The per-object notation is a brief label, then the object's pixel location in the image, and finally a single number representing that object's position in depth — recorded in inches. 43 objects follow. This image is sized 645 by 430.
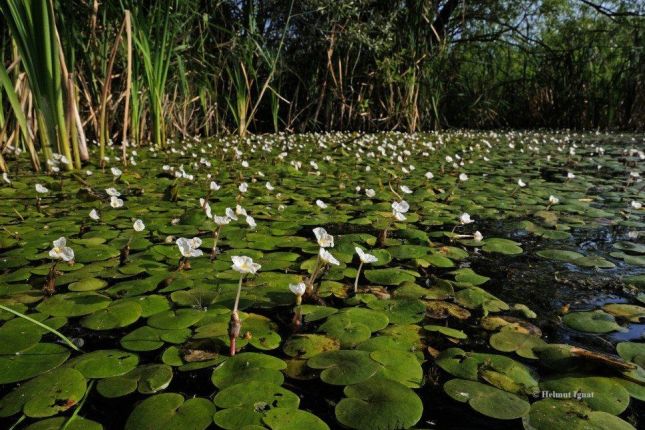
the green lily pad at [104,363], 12.2
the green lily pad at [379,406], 10.7
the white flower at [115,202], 27.3
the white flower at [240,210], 26.0
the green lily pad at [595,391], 11.5
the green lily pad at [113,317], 14.8
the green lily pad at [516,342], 14.2
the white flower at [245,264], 15.1
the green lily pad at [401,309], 16.0
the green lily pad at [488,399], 11.2
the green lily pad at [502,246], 23.7
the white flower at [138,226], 22.9
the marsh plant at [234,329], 13.1
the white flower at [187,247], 18.3
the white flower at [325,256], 16.1
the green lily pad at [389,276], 19.5
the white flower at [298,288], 14.7
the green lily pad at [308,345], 13.7
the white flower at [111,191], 28.5
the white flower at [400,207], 23.8
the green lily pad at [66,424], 10.2
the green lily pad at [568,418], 10.7
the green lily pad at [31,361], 12.0
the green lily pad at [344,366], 12.4
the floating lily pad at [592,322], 15.5
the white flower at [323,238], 18.5
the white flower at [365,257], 17.9
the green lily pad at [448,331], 15.1
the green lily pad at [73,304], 15.6
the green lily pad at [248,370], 12.2
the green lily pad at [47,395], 10.7
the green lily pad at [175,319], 15.0
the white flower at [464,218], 25.2
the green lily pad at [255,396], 11.2
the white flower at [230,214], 22.6
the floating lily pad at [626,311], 16.4
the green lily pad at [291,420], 10.4
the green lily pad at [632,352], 13.5
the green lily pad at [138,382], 11.6
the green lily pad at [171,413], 10.4
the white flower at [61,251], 17.3
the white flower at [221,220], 21.1
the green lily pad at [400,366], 12.5
